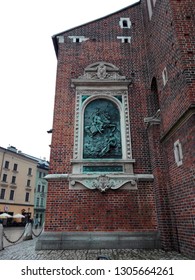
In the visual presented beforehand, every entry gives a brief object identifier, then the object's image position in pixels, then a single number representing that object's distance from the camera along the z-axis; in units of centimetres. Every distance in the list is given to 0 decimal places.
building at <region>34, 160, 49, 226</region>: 3815
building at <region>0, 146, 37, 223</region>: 3203
